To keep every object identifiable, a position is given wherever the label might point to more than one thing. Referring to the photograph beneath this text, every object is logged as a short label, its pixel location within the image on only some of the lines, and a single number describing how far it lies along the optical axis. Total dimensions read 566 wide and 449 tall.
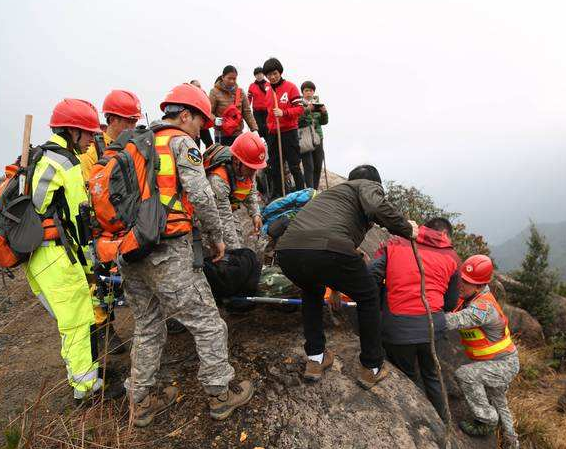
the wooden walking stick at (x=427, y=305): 3.15
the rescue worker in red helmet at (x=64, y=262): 3.25
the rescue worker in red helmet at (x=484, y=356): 4.27
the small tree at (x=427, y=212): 12.05
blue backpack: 5.25
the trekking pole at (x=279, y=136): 7.20
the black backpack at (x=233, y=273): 3.84
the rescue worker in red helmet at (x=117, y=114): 4.11
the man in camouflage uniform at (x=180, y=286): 2.79
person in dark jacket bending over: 3.02
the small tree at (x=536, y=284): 13.22
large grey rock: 2.96
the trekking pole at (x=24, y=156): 3.22
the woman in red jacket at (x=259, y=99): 8.18
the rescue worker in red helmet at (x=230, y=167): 4.18
